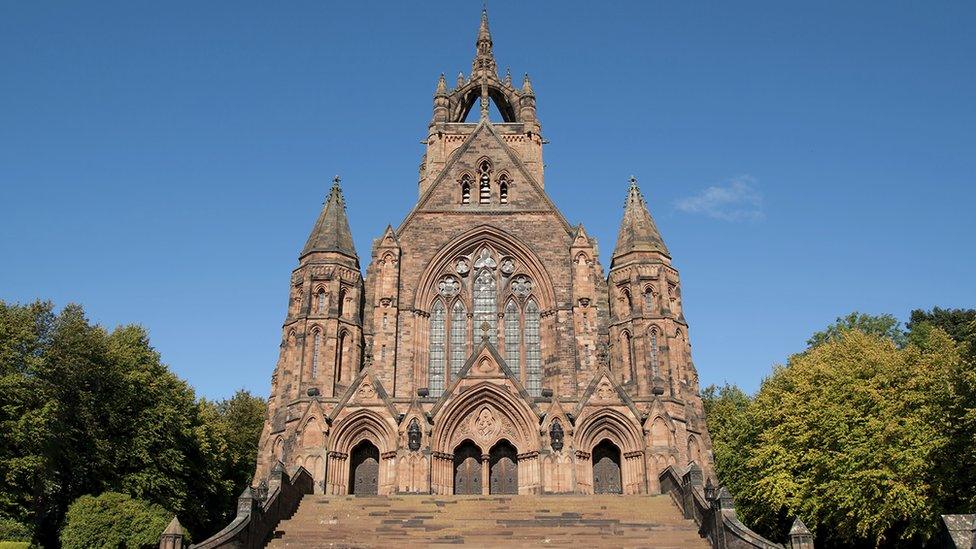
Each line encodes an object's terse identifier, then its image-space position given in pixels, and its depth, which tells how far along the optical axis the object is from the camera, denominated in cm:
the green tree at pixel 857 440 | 2652
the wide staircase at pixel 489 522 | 2259
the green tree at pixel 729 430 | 3916
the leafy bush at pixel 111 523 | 3027
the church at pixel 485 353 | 2941
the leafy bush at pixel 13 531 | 3103
